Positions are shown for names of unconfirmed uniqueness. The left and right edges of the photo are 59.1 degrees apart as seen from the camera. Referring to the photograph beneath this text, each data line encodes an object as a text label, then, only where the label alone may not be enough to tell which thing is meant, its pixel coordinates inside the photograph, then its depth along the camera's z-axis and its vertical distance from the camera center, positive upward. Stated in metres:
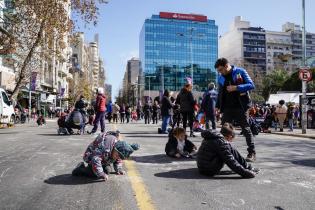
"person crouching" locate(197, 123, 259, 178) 3.78 -0.61
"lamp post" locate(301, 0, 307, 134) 11.96 +1.29
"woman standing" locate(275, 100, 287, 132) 13.54 +0.00
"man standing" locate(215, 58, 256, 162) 4.89 +0.27
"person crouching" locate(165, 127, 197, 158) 5.25 -0.65
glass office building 89.18 +20.35
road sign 12.12 +1.62
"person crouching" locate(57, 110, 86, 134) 9.75 -0.39
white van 14.68 +0.12
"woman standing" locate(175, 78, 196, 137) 8.56 +0.28
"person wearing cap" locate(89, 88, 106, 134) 9.50 +0.13
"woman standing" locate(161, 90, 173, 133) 9.96 +0.07
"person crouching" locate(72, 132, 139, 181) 3.63 -0.57
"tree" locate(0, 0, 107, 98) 17.40 +5.65
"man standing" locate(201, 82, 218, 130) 8.26 +0.27
